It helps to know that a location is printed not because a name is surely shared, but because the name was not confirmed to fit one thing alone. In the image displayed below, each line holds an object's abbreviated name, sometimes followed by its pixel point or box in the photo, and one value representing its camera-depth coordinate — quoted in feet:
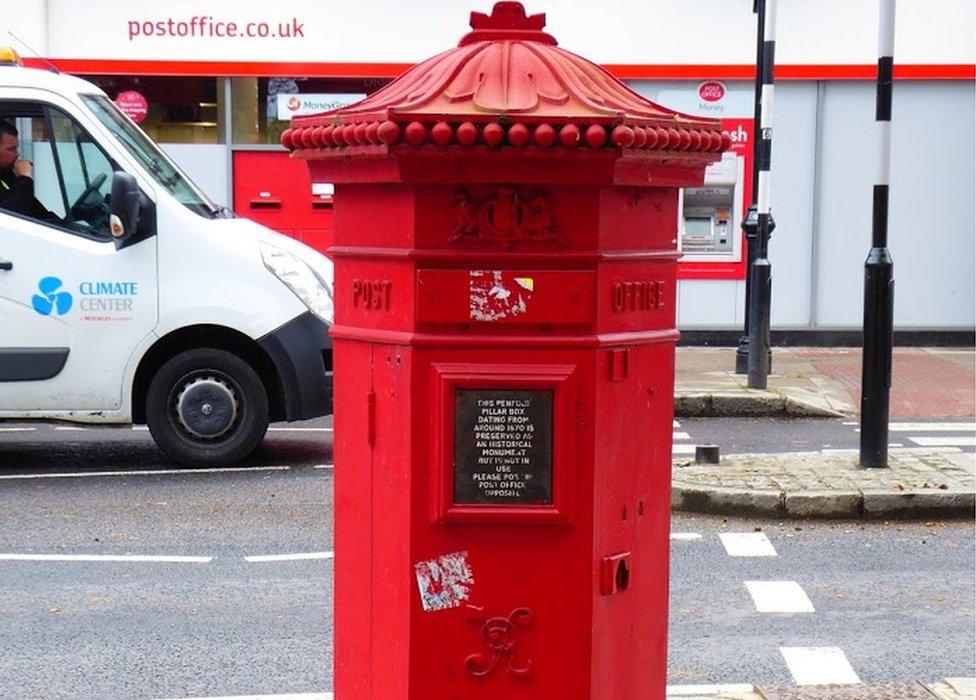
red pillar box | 10.43
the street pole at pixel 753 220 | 45.98
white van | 31.99
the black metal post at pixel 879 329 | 30.63
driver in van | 32.22
